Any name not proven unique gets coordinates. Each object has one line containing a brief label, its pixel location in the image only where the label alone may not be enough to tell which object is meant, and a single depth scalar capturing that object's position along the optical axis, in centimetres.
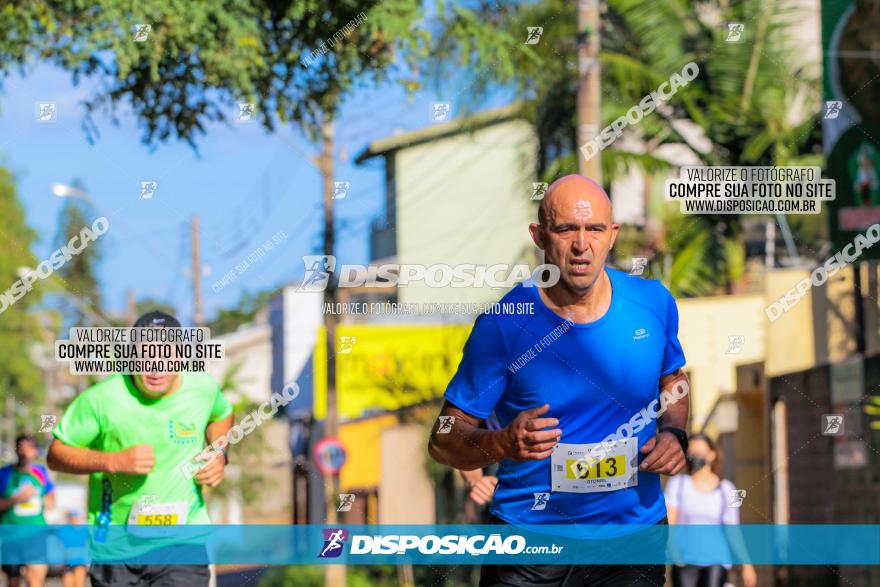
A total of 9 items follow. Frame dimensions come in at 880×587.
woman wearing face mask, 1004
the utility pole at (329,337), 1033
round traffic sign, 1761
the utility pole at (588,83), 1045
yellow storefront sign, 1984
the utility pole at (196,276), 1054
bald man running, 579
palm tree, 1364
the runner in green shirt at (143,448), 710
